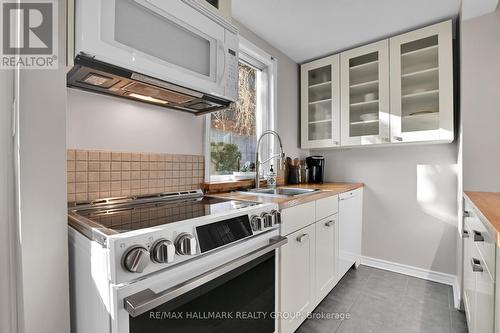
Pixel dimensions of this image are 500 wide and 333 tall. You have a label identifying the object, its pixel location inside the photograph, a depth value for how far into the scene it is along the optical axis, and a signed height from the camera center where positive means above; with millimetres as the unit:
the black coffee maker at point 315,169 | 2791 -58
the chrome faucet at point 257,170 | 2039 -48
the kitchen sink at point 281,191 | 1945 -212
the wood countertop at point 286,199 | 1369 -202
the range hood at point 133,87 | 954 +362
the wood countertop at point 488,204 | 876 -198
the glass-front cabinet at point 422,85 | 1990 +661
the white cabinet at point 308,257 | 1365 -595
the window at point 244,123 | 1953 +360
